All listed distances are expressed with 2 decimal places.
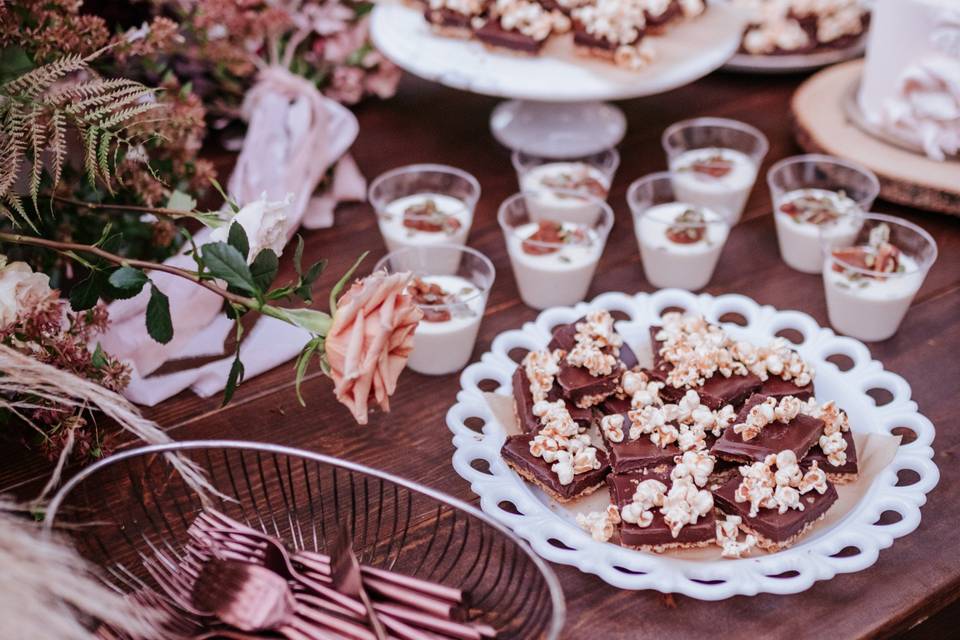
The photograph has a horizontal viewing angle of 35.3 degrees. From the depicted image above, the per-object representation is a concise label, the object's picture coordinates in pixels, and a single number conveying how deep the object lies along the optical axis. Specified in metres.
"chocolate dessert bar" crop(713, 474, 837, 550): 0.80
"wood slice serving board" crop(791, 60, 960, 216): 1.07
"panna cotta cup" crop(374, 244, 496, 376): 0.92
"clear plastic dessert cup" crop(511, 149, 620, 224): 1.04
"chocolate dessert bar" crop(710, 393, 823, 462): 0.83
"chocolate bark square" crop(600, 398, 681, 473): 0.83
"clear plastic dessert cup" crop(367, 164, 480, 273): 1.01
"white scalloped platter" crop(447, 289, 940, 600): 0.79
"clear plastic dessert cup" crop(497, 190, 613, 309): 0.98
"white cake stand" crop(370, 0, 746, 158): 1.05
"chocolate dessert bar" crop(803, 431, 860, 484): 0.84
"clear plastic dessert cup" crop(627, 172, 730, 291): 1.00
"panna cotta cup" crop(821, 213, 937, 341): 0.95
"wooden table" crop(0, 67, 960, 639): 0.79
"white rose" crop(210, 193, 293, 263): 0.80
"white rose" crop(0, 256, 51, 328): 0.79
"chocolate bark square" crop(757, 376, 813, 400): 0.87
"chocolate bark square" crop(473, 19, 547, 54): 1.09
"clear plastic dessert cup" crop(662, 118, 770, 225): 1.07
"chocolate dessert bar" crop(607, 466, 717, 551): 0.80
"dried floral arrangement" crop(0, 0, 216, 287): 0.80
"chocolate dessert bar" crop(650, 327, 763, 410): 0.87
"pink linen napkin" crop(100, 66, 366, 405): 0.92
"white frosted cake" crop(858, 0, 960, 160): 1.03
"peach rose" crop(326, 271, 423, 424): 0.75
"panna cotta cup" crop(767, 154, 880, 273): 1.01
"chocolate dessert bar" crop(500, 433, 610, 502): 0.83
